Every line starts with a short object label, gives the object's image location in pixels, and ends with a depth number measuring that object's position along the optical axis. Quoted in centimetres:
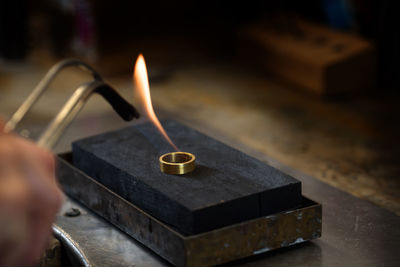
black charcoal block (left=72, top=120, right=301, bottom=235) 73
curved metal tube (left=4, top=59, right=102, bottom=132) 85
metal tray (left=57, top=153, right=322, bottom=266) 73
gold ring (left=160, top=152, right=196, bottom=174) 77
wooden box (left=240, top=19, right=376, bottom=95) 120
